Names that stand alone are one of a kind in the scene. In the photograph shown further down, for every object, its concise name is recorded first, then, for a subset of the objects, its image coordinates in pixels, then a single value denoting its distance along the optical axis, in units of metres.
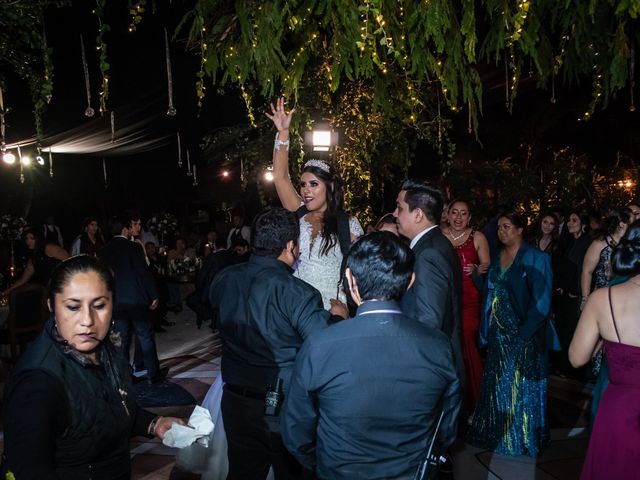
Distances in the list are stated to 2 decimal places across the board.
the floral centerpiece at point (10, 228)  9.09
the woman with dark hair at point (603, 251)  5.49
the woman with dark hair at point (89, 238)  8.79
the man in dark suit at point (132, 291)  6.45
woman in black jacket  1.64
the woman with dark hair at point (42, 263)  7.16
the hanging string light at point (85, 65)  5.66
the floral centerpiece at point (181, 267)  11.45
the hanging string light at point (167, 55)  6.05
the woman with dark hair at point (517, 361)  4.51
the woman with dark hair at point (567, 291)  7.25
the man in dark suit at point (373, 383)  1.92
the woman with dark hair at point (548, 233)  8.48
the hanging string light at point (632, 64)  4.24
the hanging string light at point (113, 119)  7.99
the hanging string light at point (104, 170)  16.91
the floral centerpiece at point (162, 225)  13.60
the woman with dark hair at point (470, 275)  5.28
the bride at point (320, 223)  3.68
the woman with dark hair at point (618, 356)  2.74
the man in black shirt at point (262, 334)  2.73
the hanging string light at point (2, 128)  3.74
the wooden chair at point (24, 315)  6.46
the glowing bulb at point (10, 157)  9.76
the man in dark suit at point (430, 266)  3.12
